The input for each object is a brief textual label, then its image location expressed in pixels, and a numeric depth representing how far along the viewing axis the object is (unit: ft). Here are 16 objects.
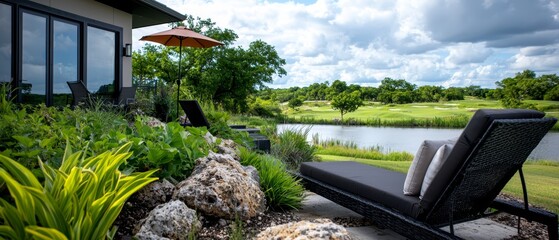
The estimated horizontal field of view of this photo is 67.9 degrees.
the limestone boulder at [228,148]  14.35
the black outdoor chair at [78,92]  24.44
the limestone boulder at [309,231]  6.32
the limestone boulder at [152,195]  10.14
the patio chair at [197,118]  21.24
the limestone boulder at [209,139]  14.94
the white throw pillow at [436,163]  9.43
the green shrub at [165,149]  10.38
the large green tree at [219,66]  77.15
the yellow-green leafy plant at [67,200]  6.04
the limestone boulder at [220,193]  9.89
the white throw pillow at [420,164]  9.95
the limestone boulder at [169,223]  8.40
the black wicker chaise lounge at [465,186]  8.68
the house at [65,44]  23.12
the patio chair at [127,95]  28.73
